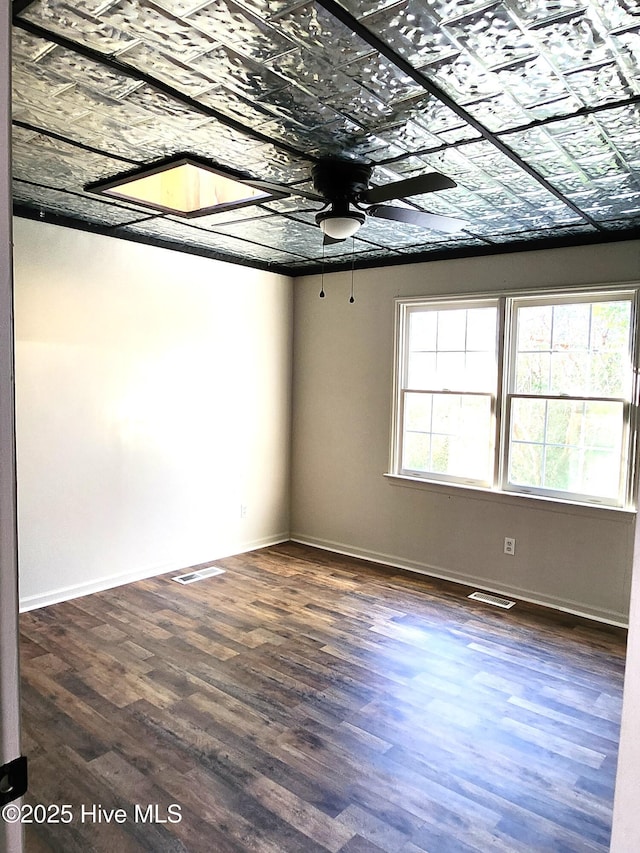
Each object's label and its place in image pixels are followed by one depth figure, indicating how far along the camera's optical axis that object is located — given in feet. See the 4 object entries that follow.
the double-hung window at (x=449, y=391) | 14.93
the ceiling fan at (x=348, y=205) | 8.89
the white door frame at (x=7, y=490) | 2.46
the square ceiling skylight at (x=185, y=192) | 10.97
